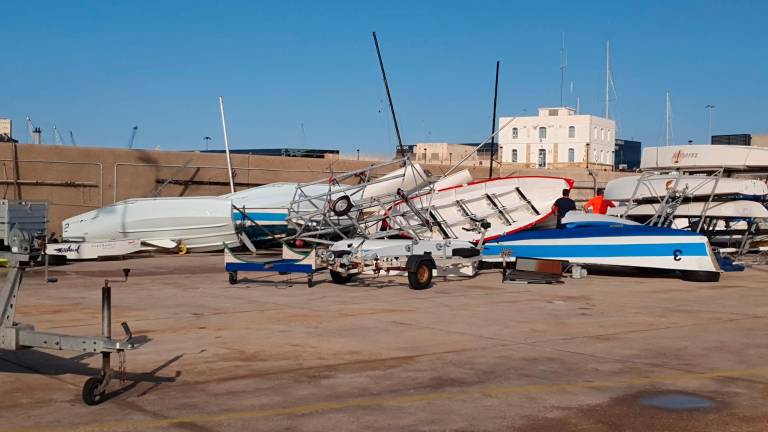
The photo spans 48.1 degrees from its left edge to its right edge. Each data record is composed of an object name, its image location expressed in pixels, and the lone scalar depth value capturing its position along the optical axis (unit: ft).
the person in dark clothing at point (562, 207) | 72.33
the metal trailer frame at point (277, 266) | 54.13
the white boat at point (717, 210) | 72.64
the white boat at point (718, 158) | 79.56
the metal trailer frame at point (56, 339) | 24.82
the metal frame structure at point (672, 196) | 73.77
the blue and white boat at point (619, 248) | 61.57
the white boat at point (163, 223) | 83.10
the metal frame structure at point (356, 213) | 68.28
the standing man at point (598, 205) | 85.92
